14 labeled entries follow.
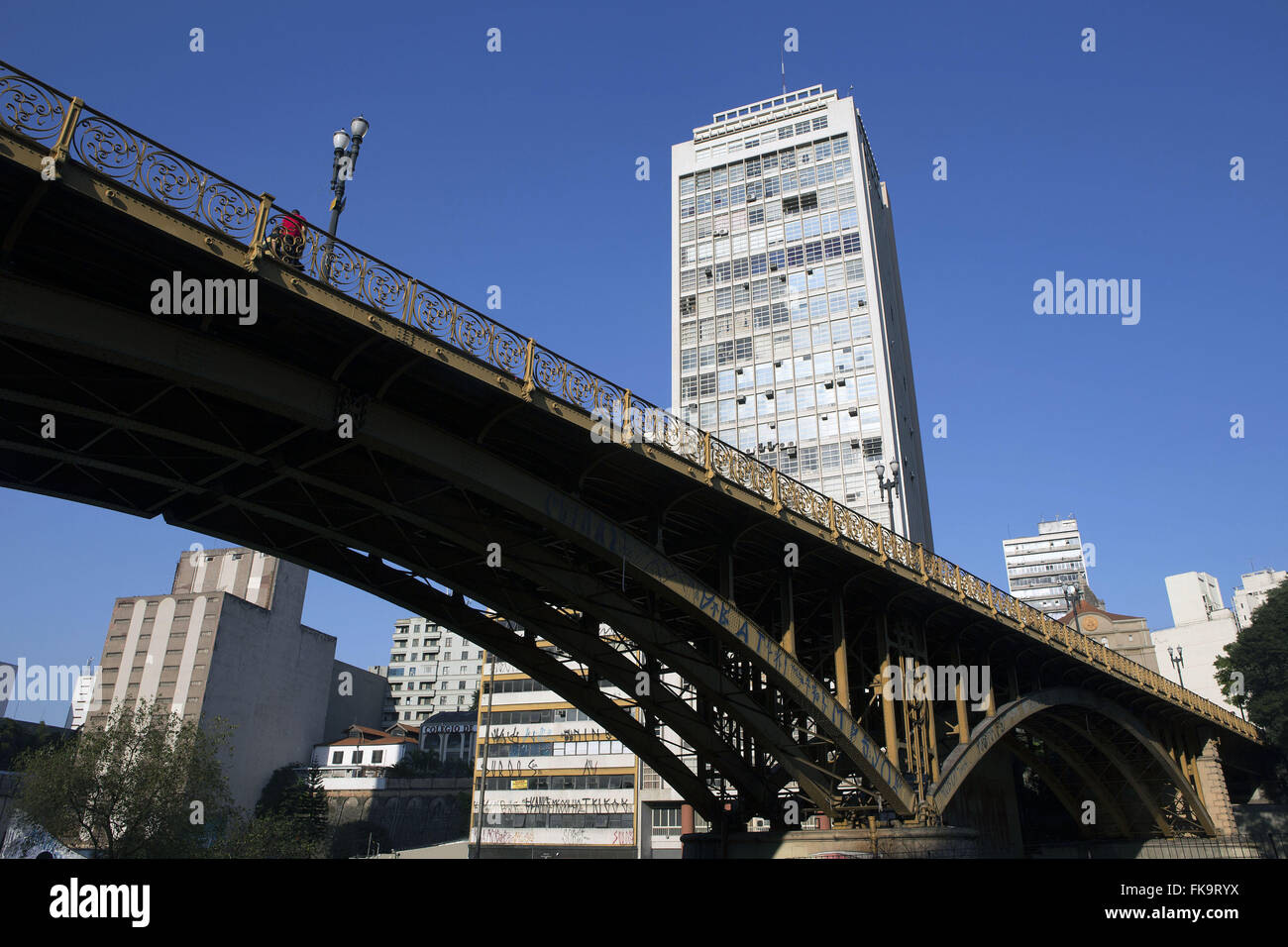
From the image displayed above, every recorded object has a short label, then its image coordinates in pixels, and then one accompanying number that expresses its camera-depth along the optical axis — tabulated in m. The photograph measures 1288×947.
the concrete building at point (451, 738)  93.44
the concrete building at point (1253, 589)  100.25
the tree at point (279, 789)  76.06
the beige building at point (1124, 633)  91.00
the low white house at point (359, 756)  81.38
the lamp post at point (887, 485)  32.56
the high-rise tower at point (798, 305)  68.38
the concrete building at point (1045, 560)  175.88
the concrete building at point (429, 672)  128.38
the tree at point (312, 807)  68.62
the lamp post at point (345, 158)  13.34
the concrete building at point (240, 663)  76.56
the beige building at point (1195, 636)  84.94
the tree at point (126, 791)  38.66
